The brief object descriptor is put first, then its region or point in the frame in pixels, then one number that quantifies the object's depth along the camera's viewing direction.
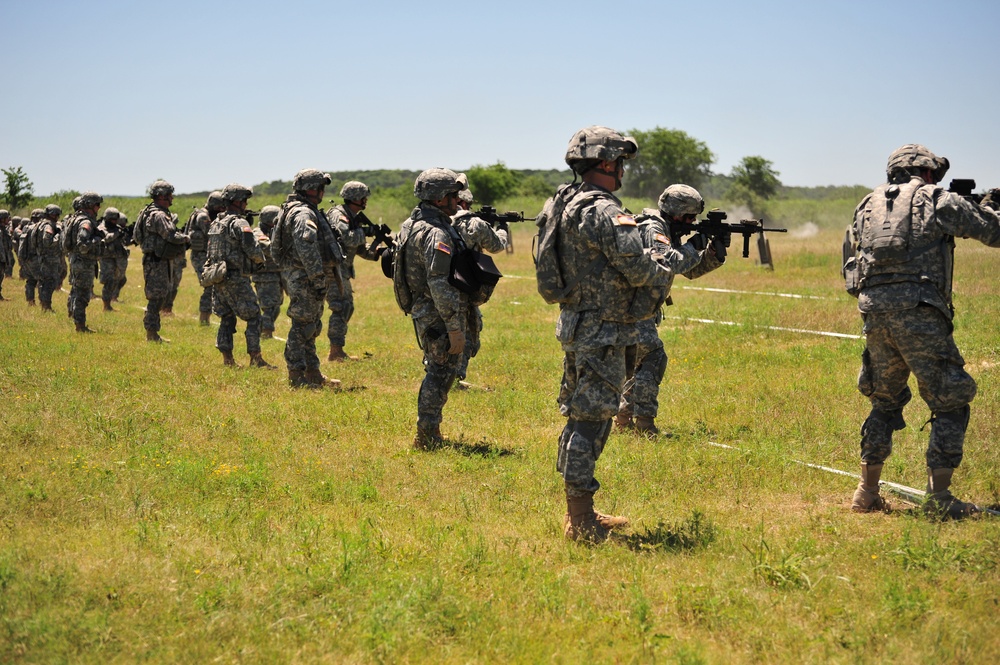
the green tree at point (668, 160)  71.56
